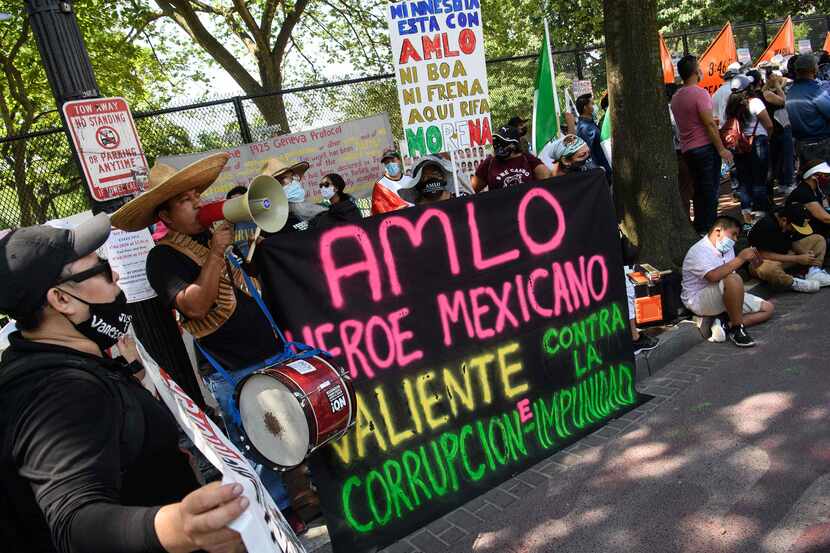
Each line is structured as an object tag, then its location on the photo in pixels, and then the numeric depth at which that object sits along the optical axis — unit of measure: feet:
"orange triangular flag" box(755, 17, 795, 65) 38.01
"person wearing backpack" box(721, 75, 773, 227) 25.40
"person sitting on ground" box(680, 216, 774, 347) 15.94
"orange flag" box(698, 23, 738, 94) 33.22
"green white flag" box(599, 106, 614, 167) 24.55
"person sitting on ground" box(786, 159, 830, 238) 19.81
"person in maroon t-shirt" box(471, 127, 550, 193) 17.20
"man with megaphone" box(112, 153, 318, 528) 8.81
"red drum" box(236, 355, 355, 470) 7.61
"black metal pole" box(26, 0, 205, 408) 10.37
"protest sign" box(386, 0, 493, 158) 14.01
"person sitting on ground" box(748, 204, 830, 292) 18.66
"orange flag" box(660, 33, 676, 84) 30.83
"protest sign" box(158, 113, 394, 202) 21.39
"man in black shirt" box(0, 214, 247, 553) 3.94
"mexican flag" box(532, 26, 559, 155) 17.21
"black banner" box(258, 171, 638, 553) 9.55
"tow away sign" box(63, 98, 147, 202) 10.73
